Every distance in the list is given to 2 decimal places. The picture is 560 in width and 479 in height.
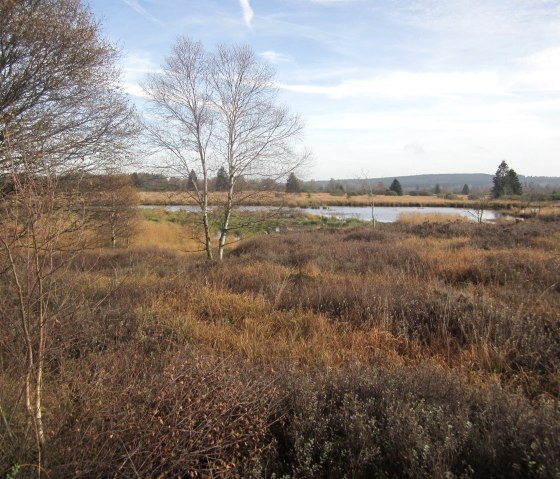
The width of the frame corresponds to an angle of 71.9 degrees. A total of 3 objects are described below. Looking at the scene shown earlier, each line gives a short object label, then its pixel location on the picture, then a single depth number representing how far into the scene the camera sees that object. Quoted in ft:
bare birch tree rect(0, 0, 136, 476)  25.71
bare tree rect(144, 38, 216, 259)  48.91
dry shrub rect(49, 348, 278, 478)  7.78
